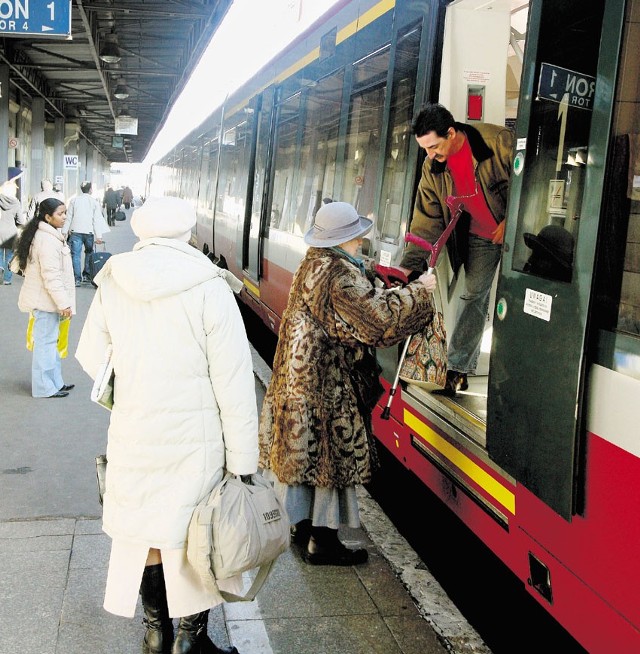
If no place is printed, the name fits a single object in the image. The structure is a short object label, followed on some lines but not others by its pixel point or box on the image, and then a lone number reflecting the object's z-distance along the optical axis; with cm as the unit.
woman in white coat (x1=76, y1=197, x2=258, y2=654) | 299
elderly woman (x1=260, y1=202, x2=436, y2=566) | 382
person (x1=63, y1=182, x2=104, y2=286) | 1453
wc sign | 2891
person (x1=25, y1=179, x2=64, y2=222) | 1656
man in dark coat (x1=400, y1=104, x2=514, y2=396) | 445
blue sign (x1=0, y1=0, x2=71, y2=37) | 1053
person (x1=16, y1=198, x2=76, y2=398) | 687
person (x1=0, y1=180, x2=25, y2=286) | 1346
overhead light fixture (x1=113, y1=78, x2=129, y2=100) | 2683
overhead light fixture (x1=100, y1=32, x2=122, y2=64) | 1848
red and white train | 266
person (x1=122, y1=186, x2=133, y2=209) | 5216
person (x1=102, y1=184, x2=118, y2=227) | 3183
